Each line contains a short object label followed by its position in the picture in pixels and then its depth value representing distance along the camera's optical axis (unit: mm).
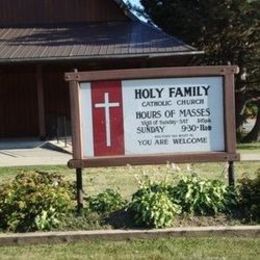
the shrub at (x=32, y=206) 7344
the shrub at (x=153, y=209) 7223
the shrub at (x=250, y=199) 7512
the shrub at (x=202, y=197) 7527
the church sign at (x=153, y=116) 7824
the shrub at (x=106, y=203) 7703
